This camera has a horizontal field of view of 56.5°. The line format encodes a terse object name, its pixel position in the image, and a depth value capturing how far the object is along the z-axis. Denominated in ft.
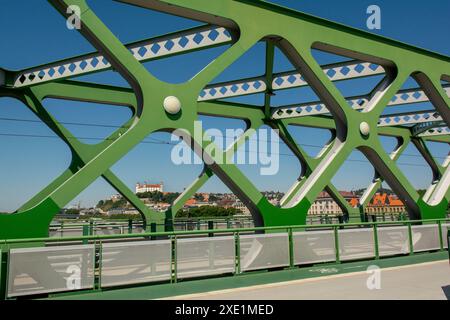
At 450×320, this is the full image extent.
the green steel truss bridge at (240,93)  30.09
